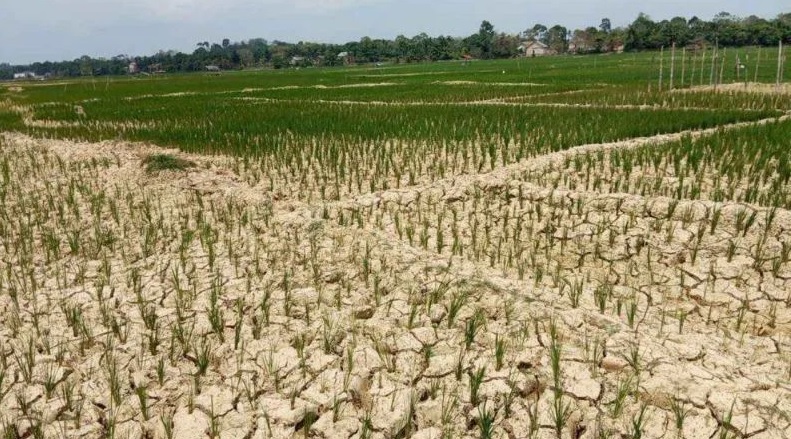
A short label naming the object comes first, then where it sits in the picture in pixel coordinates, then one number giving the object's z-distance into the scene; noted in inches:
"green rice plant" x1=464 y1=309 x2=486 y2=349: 144.9
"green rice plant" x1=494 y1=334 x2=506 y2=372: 135.0
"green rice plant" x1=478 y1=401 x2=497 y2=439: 113.9
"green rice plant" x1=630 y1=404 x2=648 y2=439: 110.0
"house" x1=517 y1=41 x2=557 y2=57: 4466.3
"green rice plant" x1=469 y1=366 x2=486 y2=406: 124.8
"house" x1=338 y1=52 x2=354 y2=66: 4347.9
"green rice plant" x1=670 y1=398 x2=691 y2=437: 113.7
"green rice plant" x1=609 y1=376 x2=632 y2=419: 118.6
